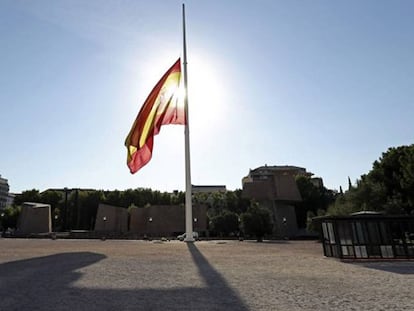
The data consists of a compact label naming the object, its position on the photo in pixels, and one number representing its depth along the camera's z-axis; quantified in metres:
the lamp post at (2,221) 84.31
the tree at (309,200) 77.06
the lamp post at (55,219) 83.21
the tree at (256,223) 44.22
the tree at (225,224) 58.56
